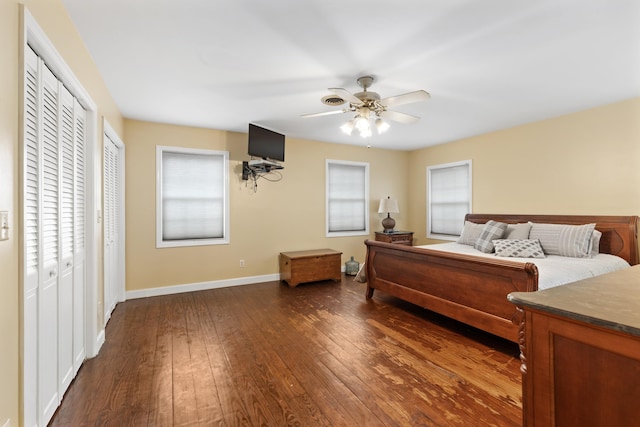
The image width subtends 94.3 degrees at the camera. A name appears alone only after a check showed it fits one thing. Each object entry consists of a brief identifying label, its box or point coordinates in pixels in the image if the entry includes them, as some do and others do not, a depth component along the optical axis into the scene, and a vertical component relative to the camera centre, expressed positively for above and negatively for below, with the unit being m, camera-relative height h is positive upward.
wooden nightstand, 5.62 -0.45
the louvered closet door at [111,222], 3.11 -0.09
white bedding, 2.58 -0.52
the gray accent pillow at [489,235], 3.96 -0.30
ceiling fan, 2.53 +1.00
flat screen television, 4.12 +1.03
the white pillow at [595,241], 3.47 -0.34
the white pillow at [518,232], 3.87 -0.25
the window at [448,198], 5.32 +0.28
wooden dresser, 0.94 -0.50
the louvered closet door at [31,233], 1.39 -0.09
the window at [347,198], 5.64 +0.30
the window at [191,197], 4.34 +0.26
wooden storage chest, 4.66 -0.85
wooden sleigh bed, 2.54 -0.64
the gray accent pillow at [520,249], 3.44 -0.42
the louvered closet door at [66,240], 1.89 -0.17
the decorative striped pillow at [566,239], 3.38 -0.30
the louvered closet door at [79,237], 2.17 -0.17
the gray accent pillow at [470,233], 4.43 -0.30
